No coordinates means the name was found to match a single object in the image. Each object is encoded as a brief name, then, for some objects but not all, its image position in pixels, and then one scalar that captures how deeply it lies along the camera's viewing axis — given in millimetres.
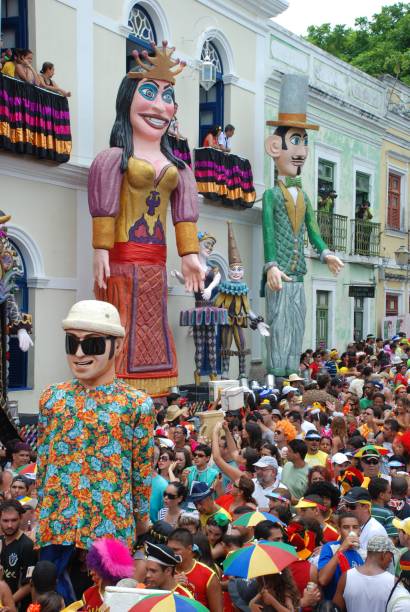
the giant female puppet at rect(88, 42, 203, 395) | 12805
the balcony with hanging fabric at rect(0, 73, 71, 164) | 12539
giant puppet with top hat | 16766
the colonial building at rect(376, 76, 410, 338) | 25078
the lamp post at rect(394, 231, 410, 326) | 22844
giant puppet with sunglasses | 5500
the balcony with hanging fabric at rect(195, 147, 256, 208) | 16688
